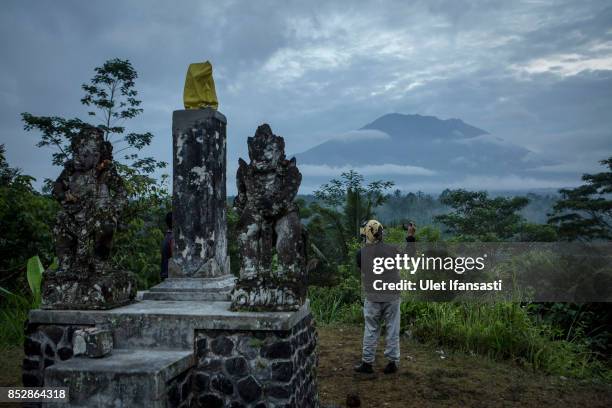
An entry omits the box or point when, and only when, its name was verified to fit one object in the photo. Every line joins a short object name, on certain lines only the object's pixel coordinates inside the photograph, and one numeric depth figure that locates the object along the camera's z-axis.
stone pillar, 6.67
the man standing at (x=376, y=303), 7.11
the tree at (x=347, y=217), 16.55
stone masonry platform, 4.33
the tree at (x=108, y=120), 18.08
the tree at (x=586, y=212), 26.05
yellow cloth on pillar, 6.95
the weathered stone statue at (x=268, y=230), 5.19
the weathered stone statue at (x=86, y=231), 5.52
